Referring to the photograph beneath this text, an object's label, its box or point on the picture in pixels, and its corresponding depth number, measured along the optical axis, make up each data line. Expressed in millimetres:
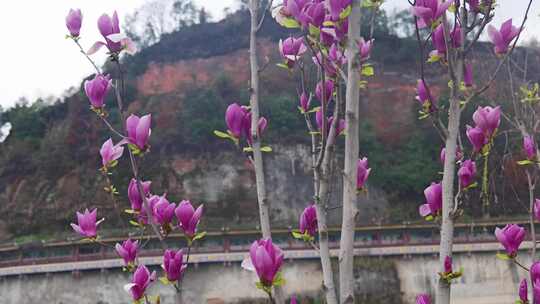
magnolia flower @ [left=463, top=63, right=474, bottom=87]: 1787
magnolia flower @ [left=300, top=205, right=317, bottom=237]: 1660
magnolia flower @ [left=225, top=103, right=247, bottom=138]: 1623
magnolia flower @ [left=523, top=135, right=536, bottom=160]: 2061
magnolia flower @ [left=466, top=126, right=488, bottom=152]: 1584
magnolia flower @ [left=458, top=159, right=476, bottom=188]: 1590
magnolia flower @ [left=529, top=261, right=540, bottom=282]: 1493
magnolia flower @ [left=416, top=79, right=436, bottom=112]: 1587
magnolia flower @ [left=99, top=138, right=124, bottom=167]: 1688
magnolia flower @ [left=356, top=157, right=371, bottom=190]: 1664
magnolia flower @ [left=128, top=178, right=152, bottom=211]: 1718
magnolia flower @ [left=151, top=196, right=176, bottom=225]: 1593
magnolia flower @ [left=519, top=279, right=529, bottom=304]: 1604
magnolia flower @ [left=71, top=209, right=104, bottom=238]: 1757
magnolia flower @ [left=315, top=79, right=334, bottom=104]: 1601
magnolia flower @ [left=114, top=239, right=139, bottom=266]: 1674
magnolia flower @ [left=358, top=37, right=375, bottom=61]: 1597
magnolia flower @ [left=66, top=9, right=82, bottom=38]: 1680
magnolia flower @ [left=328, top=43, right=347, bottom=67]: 1546
